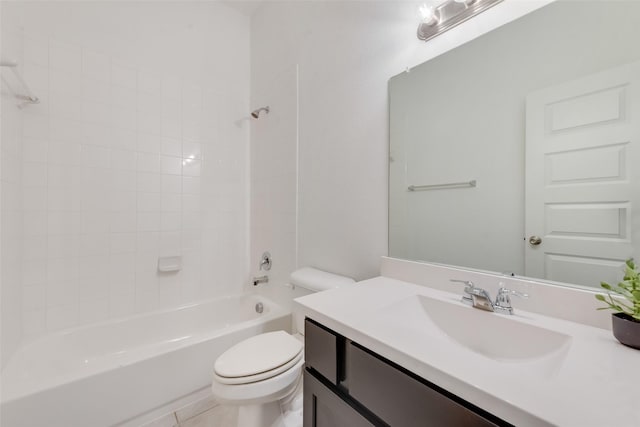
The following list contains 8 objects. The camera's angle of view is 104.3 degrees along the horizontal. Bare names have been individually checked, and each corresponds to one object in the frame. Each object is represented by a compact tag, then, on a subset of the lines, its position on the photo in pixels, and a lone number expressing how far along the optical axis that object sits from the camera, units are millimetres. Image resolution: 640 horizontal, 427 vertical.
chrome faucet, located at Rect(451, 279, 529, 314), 748
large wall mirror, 672
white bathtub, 1031
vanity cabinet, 467
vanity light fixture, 917
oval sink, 634
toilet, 912
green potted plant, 538
